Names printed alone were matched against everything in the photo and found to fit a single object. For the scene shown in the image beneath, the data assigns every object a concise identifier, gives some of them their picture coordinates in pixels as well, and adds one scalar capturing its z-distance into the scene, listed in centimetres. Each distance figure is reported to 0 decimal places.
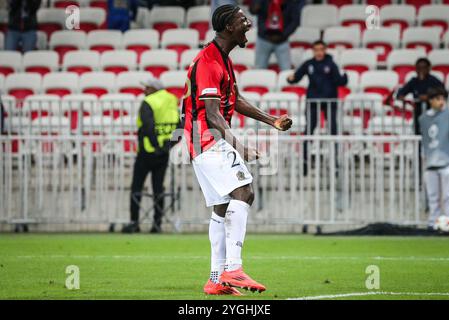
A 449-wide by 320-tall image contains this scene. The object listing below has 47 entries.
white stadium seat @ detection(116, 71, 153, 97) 2252
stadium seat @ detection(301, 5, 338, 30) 2425
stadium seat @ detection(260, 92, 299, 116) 1916
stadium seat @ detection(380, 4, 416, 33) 2403
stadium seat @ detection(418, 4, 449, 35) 2391
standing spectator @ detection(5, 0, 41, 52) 2400
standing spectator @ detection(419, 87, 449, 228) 1791
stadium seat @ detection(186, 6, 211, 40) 2472
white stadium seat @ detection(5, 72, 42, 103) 2300
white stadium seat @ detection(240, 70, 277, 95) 2181
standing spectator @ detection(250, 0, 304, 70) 2217
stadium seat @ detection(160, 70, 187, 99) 2203
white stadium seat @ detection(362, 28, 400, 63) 2333
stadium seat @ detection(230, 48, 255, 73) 2316
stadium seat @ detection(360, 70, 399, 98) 2162
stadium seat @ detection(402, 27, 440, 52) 2308
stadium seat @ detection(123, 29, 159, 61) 2431
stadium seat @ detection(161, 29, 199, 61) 2397
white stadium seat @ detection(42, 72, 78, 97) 2286
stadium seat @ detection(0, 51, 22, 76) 2406
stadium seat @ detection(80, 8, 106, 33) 2548
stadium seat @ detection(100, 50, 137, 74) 2358
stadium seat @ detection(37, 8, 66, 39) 2561
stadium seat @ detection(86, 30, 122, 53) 2452
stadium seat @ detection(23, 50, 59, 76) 2402
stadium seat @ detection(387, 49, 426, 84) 2247
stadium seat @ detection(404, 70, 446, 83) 2167
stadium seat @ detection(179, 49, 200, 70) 2309
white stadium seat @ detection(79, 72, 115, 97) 2269
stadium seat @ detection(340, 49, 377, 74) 2256
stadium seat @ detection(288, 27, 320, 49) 2355
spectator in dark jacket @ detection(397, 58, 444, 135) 1944
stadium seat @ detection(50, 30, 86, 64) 2478
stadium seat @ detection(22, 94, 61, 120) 1947
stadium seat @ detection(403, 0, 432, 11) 2484
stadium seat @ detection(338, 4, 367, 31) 2422
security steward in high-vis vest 1856
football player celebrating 930
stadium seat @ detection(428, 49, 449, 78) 2211
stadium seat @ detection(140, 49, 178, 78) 2325
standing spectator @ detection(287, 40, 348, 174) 1961
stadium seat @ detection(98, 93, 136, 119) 1941
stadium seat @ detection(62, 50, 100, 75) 2378
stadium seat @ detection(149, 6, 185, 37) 2519
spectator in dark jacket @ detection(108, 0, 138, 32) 2472
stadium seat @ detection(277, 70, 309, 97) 2178
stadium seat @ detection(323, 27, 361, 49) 2342
